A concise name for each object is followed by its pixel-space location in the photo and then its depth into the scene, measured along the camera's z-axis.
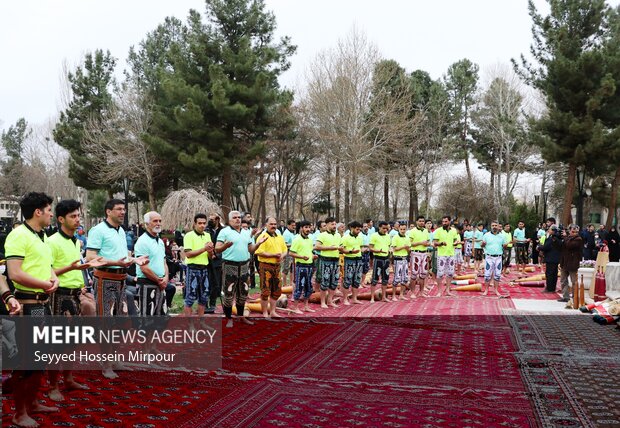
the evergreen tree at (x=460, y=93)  43.69
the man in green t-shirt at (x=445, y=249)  14.72
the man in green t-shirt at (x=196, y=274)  9.25
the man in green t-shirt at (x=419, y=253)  14.25
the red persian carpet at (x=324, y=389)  5.06
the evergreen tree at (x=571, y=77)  26.39
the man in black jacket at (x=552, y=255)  15.19
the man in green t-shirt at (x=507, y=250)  19.14
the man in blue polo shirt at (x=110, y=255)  6.41
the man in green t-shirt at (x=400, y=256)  13.83
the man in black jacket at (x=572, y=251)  13.31
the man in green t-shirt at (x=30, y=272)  4.79
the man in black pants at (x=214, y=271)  11.23
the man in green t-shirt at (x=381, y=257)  13.44
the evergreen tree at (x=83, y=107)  37.19
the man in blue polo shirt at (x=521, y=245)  21.86
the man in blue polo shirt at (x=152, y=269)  7.12
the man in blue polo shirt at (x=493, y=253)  14.16
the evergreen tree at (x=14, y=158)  58.31
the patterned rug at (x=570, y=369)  5.35
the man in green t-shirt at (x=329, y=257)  12.53
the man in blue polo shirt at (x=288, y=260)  15.59
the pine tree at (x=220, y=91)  29.14
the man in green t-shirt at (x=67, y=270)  5.55
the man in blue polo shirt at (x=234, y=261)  9.30
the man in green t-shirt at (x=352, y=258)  13.03
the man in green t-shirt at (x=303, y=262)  12.04
